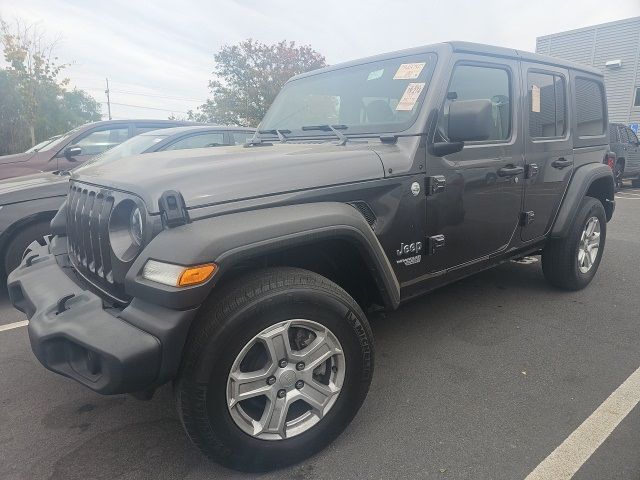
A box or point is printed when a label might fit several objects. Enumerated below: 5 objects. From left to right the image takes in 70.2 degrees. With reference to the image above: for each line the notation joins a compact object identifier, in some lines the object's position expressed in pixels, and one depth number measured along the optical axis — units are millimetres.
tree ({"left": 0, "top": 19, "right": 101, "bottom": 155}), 17297
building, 19984
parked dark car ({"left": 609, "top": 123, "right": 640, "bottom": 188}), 12031
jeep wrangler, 1782
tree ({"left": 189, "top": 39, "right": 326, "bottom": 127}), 26297
